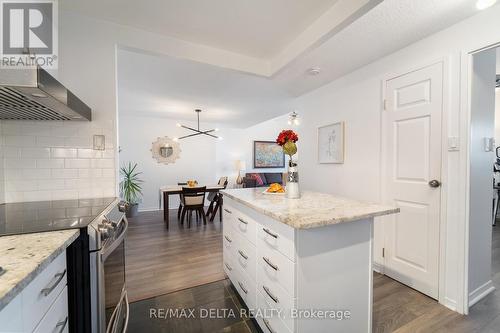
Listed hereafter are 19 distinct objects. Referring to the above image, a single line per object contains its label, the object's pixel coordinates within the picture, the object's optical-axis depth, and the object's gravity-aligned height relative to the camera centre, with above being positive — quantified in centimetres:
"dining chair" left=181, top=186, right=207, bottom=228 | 370 -63
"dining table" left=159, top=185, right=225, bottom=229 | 375 -53
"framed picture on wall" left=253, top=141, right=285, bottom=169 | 671 +25
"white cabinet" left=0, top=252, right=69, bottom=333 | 52 -42
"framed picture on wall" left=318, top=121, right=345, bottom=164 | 256 +25
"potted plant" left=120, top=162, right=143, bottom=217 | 442 -53
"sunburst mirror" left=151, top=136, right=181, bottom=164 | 517 +32
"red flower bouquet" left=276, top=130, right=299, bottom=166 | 170 +19
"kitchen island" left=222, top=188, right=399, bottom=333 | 103 -56
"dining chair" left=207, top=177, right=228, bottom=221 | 425 -77
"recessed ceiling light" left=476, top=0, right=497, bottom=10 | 127 +98
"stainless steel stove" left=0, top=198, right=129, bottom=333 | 87 -42
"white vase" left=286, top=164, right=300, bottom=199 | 161 -16
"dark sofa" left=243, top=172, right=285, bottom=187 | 589 -47
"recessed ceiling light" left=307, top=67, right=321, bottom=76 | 230 +104
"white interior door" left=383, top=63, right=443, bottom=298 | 171 -10
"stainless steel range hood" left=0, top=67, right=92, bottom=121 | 82 +31
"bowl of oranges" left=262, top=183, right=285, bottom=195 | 185 -24
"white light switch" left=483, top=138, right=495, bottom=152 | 166 +15
